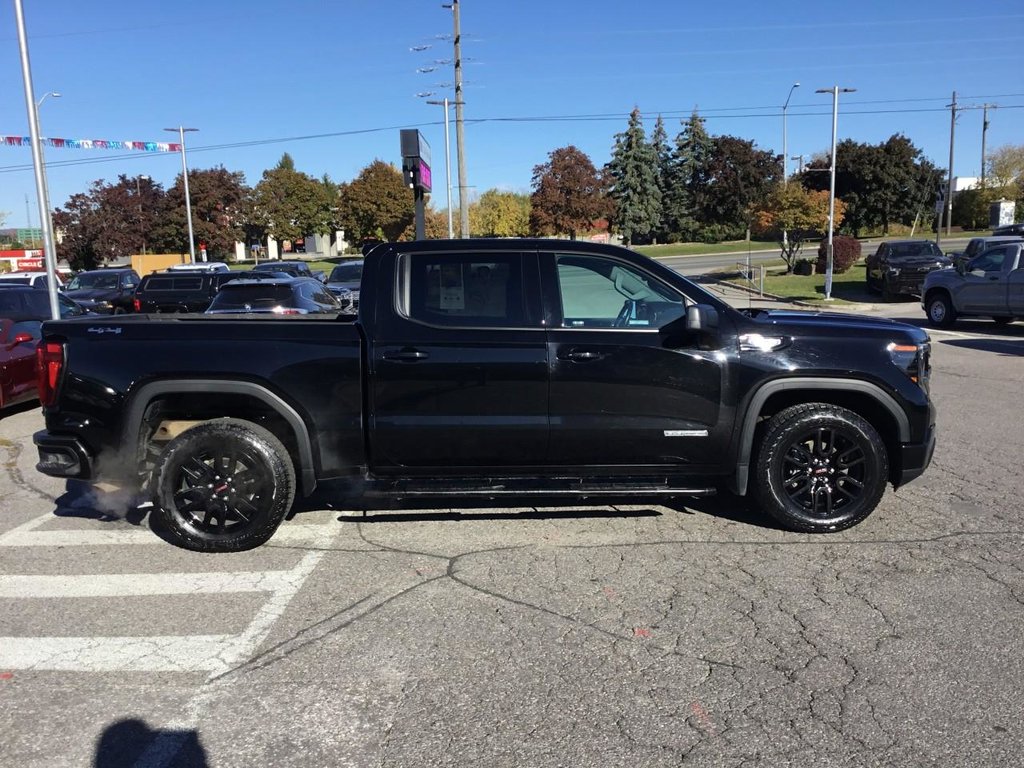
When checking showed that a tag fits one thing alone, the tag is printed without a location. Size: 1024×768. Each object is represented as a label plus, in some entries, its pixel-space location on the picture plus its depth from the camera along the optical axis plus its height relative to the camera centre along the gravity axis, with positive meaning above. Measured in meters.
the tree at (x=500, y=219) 70.00 +3.47
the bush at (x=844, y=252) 33.03 -0.16
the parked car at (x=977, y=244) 22.30 +0.00
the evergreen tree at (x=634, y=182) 67.88 +6.17
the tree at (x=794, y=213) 35.12 +1.62
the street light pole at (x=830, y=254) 26.22 -0.18
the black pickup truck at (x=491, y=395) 4.87 -0.83
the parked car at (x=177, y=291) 17.98 -0.54
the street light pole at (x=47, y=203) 14.80 +1.28
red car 9.42 -1.08
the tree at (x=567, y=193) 61.98 +4.90
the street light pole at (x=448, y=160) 44.03 +5.50
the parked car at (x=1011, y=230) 31.02 +0.54
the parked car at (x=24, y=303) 12.14 -0.48
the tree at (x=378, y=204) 70.06 +5.07
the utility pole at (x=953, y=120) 52.81 +8.25
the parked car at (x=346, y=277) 20.59 -0.37
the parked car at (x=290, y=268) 27.45 -0.10
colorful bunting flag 21.04 +3.58
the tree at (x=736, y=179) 68.81 +6.24
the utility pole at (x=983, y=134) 65.69 +9.15
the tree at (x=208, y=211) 58.00 +4.07
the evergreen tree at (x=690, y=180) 71.06 +6.47
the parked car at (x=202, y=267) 21.94 +0.00
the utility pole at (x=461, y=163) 30.53 +3.67
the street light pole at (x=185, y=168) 41.18 +5.15
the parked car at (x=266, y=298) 12.29 -0.50
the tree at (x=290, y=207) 69.75 +5.34
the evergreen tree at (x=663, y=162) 72.50 +8.23
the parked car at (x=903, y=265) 24.41 -0.59
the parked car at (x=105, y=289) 20.20 -0.55
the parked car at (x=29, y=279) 21.64 -0.19
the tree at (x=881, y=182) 61.34 +5.08
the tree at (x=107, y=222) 55.00 +3.28
